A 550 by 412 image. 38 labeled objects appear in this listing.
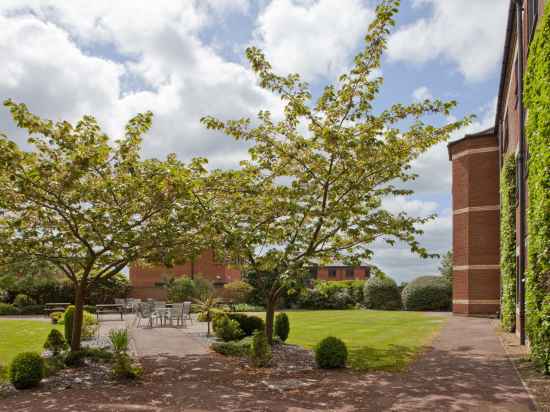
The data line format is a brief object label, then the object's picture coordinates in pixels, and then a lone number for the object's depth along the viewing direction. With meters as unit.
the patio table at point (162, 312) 20.38
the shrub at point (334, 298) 35.16
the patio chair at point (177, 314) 20.67
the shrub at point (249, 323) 16.06
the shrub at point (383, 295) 34.38
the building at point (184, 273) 40.66
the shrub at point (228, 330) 15.14
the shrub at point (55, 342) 12.41
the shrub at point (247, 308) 30.94
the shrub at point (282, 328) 14.90
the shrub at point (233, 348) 13.39
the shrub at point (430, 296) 31.23
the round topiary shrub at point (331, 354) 10.94
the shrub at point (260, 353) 11.48
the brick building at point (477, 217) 23.53
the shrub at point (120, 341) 10.44
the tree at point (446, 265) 41.02
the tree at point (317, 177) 11.73
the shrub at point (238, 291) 33.06
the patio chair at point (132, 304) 26.37
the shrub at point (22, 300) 30.34
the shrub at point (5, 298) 30.50
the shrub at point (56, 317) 21.72
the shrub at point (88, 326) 16.03
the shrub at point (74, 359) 11.38
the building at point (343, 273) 65.25
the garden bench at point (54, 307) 27.03
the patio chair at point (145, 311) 20.43
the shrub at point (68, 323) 14.28
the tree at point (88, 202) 9.88
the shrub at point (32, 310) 29.86
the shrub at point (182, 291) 31.53
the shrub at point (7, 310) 29.09
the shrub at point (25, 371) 9.16
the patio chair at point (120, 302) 27.12
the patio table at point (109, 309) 24.94
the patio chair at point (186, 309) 21.47
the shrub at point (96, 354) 11.88
